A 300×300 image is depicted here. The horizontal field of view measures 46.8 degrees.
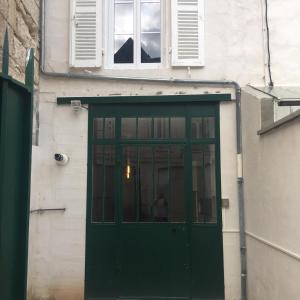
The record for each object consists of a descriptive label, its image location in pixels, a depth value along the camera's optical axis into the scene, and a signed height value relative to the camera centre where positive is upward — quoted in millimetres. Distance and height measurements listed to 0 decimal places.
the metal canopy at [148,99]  4894 +1182
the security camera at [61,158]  4861 +332
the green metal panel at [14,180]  2151 +12
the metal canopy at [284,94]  3933 +1151
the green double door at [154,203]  4799 -297
